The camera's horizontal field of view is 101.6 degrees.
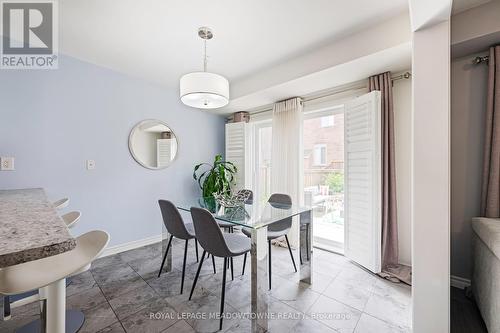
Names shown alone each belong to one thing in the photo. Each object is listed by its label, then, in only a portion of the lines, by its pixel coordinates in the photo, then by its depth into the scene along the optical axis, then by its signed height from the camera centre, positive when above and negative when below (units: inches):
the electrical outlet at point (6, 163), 80.4 +1.3
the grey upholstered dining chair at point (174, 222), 73.4 -20.9
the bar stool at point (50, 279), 34.1 -19.4
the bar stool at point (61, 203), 72.5 -13.9
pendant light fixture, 66.1 +25.9
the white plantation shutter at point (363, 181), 86.7 -6.3
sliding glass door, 115.0 -3.9
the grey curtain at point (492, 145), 66.7 +7.4
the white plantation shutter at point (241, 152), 147.4 +10.5
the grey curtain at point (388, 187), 88.0 -8.9
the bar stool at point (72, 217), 64.0 -17.2
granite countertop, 20.6 -8.6
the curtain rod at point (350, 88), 87.3 +39.8
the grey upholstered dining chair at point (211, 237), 58.4 -21.3
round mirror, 117.3 +13.6
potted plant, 136.0 -7.6
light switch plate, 101.0 +0.9
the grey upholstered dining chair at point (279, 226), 81.3 -25.5
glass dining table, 57.7 -23.9
